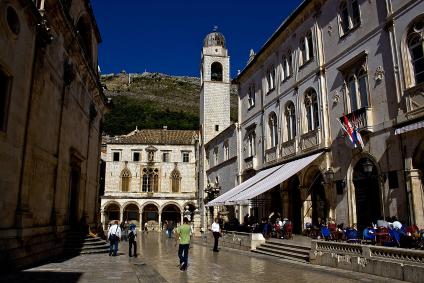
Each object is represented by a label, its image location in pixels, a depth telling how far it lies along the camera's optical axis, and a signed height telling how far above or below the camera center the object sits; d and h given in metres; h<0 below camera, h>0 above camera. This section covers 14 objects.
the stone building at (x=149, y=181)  53.25 +4.82
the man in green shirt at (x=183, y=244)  11.62 -0.88
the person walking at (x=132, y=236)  16.33 -0.87
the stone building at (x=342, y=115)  12.88 +4.22
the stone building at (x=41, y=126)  10.42 +3.11
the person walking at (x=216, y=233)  18.85 -0.90
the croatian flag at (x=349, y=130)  14.88 +3.24
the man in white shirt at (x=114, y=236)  15.95 -0.85
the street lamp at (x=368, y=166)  14.22 +1.74
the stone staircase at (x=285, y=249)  14.11 -1.44
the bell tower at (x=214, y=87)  45.22 +15.24
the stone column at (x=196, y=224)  35.06 -0.87
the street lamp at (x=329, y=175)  16.72 +1.66
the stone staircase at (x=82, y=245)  15.98 -1.28
